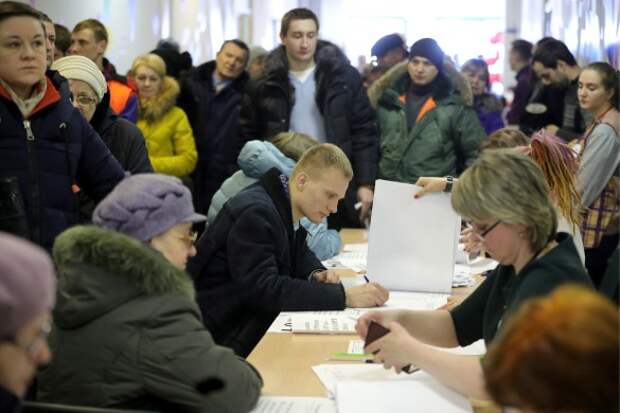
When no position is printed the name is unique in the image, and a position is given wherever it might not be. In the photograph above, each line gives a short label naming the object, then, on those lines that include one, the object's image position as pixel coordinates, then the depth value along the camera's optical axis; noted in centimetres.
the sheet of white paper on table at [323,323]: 291
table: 238
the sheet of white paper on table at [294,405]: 221
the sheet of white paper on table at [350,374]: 242
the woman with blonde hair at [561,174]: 299
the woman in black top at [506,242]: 215
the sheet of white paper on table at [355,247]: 464
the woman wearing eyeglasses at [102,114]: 389
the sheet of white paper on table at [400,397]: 221
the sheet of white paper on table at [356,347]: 268
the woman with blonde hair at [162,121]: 600
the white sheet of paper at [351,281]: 351
